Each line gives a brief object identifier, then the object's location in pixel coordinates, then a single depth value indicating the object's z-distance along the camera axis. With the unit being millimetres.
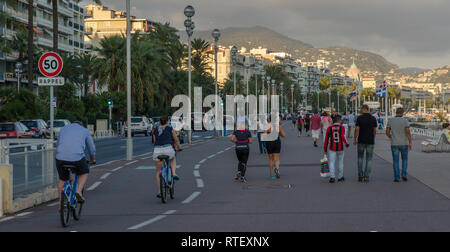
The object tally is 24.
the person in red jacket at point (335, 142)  16391
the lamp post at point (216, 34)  48862
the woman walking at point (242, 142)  16859
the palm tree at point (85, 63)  76938
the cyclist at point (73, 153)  10773
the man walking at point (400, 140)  16388
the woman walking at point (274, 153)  17531
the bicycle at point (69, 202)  10219
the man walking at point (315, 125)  34375
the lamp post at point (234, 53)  59562
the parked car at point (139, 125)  55875
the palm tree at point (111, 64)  65625
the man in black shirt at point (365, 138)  16438
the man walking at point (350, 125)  46712
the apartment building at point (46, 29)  77875
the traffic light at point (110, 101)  59147
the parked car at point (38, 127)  40850
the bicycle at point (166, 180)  13070
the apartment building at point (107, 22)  142500
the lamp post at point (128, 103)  26188
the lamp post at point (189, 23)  38775
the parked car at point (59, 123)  44406
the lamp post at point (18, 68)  65900
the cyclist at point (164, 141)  13875
